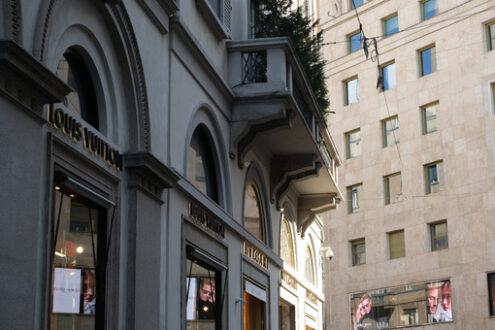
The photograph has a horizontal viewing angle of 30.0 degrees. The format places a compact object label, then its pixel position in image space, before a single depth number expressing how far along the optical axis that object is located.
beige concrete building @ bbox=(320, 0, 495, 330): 48.84
